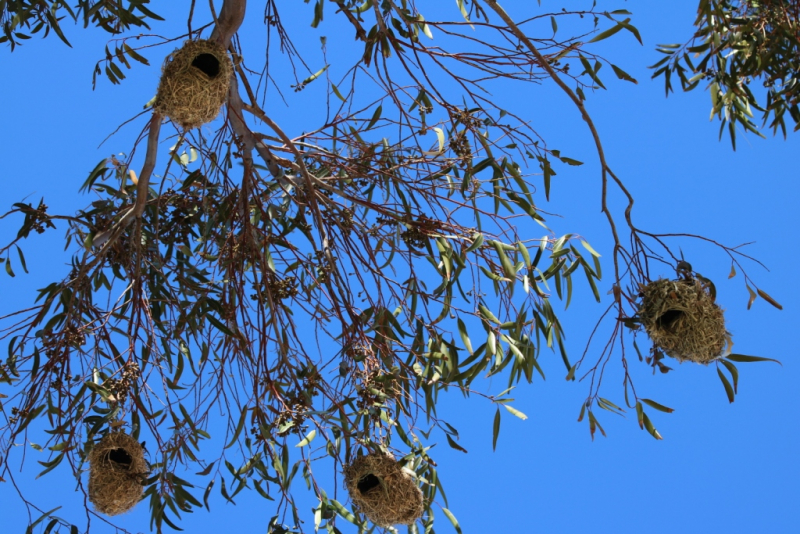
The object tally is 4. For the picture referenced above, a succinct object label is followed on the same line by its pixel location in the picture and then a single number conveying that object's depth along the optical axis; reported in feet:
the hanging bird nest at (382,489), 15.30
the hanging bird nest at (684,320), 15.12
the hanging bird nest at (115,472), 16.10
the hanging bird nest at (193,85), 14.76
